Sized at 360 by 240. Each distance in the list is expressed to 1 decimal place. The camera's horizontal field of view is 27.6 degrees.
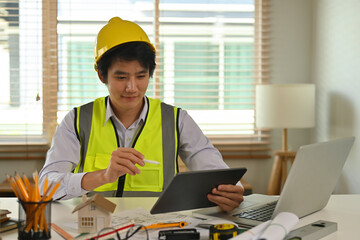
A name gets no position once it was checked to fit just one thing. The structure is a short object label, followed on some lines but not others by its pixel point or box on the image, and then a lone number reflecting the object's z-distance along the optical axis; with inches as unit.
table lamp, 170.0
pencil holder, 77.3
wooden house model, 80.4
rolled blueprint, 71.9
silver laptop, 82.4
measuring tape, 76.0
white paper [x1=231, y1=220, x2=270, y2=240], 72.5
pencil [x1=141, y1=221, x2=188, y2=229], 82.8
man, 105.0
